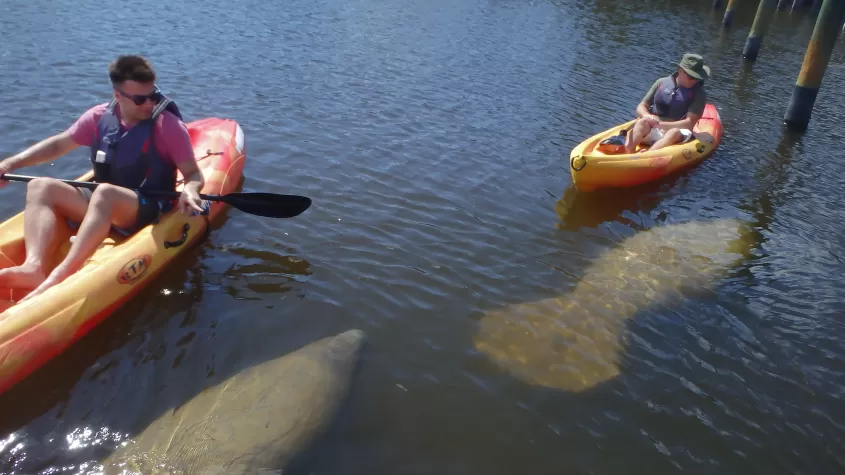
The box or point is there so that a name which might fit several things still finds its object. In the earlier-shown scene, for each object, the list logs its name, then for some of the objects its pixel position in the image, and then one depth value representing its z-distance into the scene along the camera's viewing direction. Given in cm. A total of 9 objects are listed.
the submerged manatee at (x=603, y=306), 458
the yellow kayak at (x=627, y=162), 722
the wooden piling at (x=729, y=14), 1950
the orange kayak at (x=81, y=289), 365
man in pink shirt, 415
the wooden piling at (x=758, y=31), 1557
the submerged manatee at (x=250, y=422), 339
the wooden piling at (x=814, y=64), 988
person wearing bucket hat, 820
